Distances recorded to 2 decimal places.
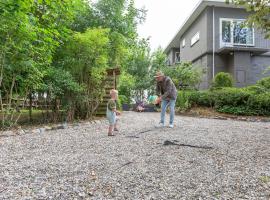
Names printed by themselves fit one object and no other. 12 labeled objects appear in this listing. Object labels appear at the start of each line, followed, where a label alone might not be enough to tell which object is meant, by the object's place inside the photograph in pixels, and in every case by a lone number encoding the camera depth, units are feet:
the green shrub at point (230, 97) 30.86
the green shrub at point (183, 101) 36.55
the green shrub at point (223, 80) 40.24
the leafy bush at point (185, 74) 46.75
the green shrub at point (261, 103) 29.19
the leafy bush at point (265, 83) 34.36
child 16.35
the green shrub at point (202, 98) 34.12
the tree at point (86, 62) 21.47
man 19.67
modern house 45.73
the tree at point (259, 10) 11.03
